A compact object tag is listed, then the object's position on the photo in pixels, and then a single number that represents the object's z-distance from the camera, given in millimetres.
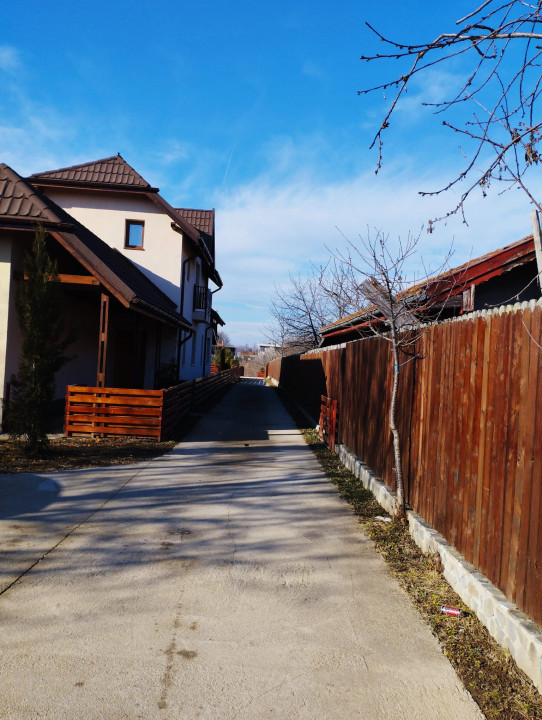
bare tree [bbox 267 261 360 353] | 33188
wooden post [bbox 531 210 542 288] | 4207
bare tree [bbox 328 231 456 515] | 5773
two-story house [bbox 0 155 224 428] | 10445
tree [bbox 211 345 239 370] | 44156
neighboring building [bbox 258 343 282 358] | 82588
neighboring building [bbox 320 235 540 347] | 7977
